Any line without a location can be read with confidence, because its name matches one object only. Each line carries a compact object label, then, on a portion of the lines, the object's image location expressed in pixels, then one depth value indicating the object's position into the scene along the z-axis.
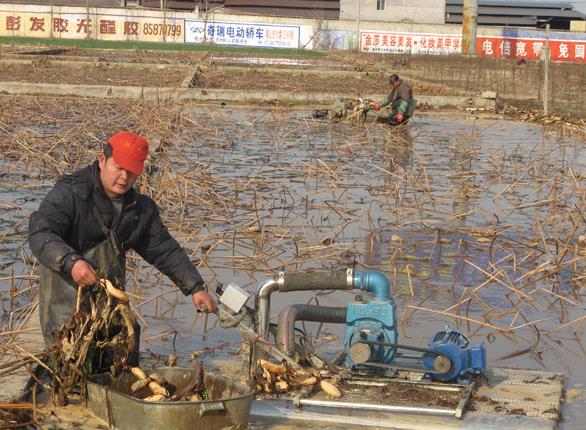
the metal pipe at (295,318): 5.88
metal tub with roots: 4.74
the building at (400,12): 69.81
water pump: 5.73
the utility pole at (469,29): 46.31
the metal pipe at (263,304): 5.82
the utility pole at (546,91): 23.62
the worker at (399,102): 20.25
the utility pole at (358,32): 62.61
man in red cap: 5.21
